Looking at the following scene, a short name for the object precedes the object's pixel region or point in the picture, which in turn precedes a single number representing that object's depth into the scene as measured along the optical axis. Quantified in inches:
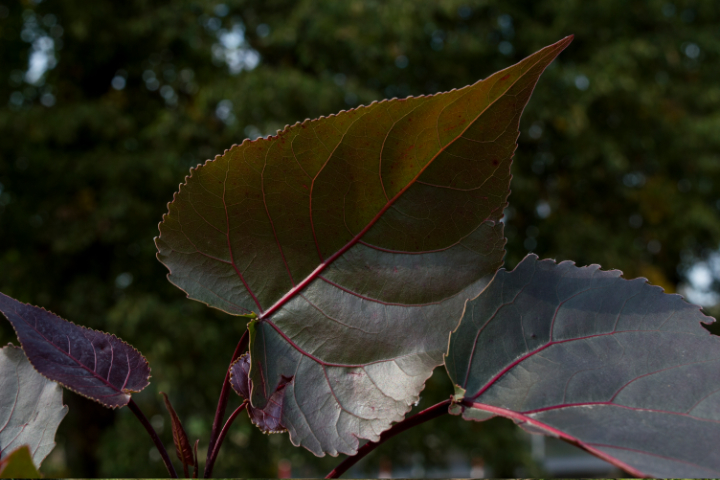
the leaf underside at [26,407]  15.9
